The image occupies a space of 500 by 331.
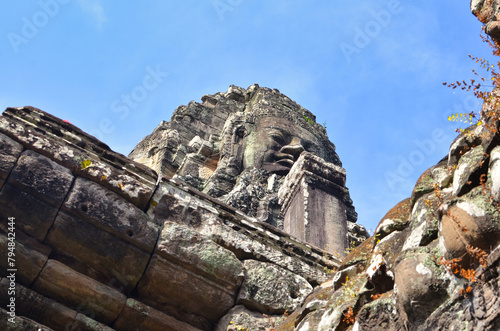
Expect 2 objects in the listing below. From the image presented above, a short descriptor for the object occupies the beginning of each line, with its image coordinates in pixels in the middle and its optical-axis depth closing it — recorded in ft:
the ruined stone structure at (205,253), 9.63
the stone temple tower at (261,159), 29.76
